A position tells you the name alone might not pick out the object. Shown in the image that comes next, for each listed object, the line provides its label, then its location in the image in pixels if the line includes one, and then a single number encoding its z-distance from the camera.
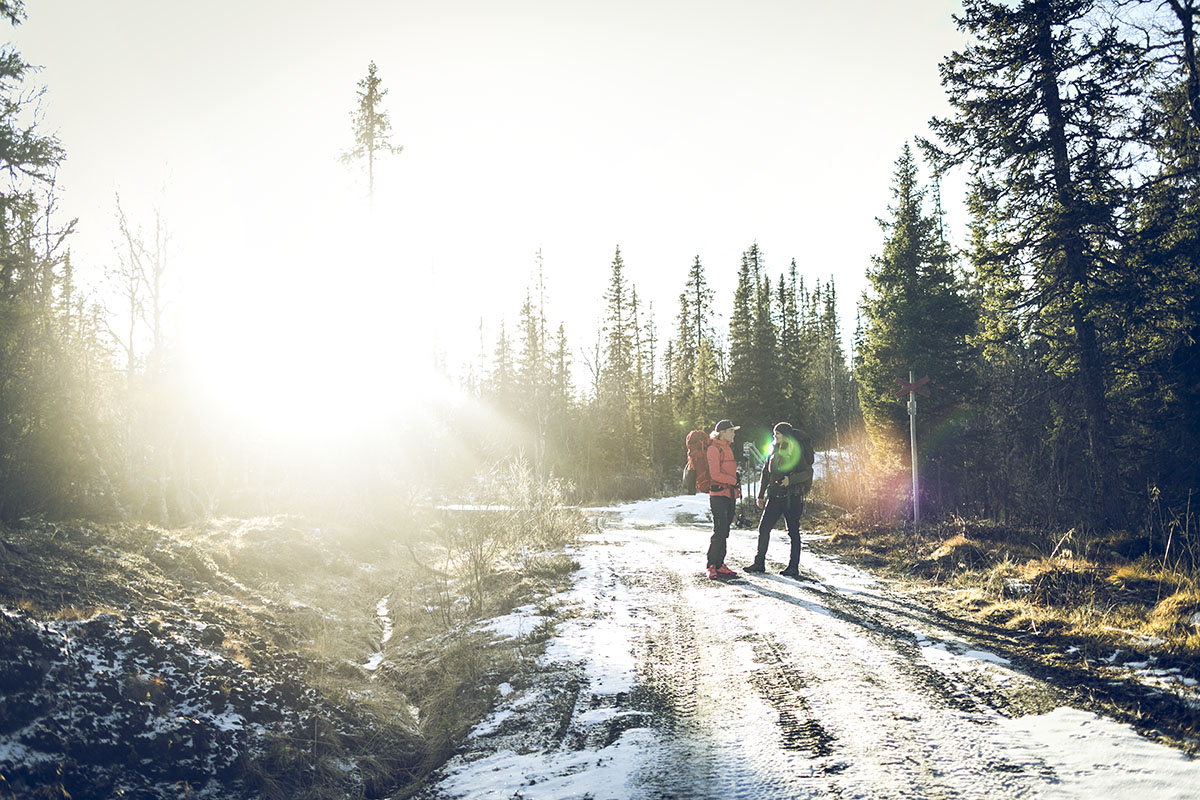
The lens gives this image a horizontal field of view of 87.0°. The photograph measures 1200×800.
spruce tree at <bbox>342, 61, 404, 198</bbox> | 23.62
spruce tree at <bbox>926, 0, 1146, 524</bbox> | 11.38
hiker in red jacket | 9.30
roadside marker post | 12.05
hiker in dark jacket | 9.43
